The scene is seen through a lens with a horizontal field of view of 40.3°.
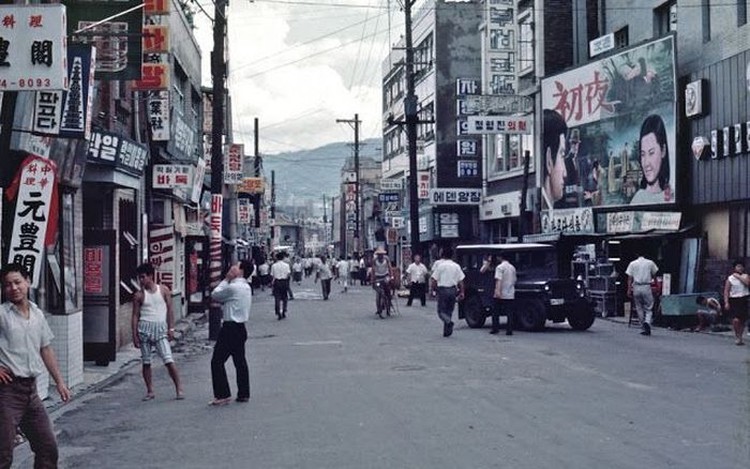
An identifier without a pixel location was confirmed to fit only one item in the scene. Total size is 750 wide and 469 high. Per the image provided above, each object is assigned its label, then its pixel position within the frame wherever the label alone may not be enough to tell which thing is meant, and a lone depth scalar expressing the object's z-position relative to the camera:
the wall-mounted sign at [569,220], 32.28
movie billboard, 29.28
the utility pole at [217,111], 24.41
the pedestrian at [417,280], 35.19
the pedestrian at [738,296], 19.45
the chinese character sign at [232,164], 43.59
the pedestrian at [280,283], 28.72
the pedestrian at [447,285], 21.70
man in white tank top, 13.00
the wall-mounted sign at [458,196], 47.56
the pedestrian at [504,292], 21.95
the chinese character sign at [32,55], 11.12
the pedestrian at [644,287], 22.25
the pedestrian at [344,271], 49.58
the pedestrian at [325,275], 40.06
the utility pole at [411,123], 39.50
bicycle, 28.61
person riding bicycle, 28.62
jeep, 22.95
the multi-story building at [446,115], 49.59
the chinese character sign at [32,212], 12.17
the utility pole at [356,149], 76.00
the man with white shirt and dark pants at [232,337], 12.48
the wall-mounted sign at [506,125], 37.09
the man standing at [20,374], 7.45
